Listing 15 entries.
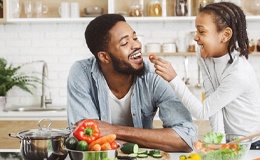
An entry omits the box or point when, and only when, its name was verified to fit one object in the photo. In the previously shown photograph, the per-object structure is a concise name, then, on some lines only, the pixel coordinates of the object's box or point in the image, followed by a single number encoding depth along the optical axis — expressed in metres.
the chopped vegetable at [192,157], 2.10
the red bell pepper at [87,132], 2.30
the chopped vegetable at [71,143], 2.20
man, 2.71
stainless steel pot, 2.16
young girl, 2.71
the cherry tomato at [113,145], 2.18
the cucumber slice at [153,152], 2.30
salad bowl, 2.07
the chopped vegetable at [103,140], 2.19
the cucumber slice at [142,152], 2.33
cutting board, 2.28
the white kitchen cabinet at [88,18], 4.72
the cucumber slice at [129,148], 2.32
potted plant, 4.90
